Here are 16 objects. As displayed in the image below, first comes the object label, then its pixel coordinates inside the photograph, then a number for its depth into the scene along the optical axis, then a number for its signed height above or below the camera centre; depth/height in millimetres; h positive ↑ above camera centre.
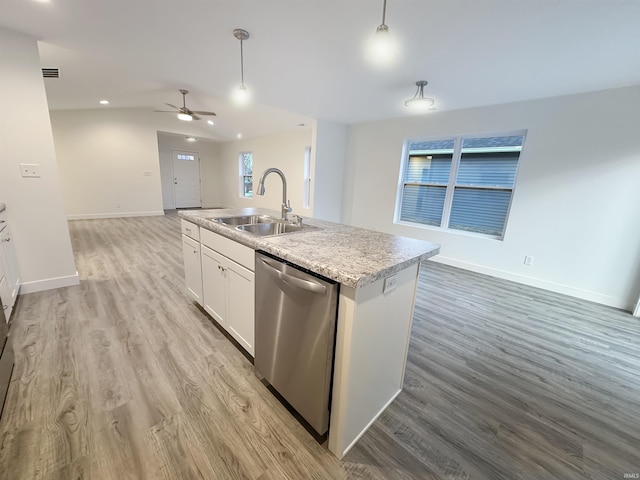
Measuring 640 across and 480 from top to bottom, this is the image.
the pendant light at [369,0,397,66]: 1525 +907
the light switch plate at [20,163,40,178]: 2438 -17
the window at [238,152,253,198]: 8477 +220
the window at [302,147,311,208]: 6391 +92
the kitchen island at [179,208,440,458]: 1045 -541
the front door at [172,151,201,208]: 8969 -62
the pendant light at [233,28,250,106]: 2450 +1426
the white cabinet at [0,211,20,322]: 2019 -907
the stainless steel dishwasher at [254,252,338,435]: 1089 -727
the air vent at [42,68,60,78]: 3508 +1368
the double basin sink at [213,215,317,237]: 2047 -358
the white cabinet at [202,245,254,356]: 1635 -837
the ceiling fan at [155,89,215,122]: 4805 +1203
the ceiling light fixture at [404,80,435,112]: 2805 +996
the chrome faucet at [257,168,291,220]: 2035 -91
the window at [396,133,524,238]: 3699 +173
